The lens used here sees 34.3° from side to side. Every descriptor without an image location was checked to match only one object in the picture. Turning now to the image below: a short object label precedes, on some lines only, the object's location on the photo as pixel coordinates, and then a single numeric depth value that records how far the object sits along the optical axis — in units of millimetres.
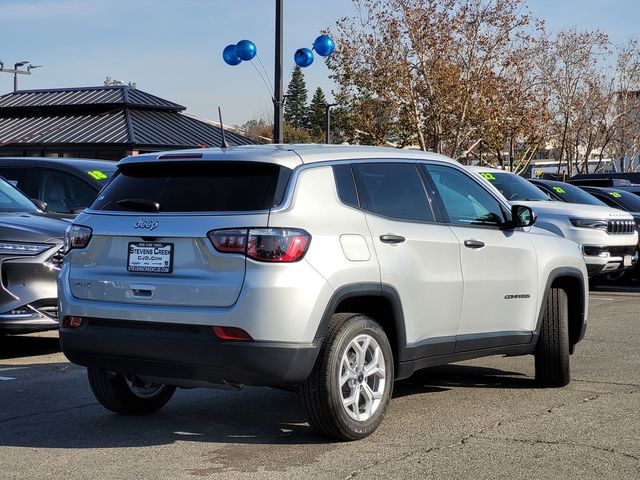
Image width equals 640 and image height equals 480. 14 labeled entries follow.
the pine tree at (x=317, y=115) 113125
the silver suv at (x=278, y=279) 5469
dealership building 35219
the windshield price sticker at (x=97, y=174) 11789
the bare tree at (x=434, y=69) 37469
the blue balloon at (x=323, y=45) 19891
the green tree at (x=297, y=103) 127062
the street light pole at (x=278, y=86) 18359
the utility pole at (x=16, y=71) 58066
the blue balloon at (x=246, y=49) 19188
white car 15477
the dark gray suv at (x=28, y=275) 8695
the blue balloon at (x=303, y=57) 19922
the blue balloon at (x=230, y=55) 19391
